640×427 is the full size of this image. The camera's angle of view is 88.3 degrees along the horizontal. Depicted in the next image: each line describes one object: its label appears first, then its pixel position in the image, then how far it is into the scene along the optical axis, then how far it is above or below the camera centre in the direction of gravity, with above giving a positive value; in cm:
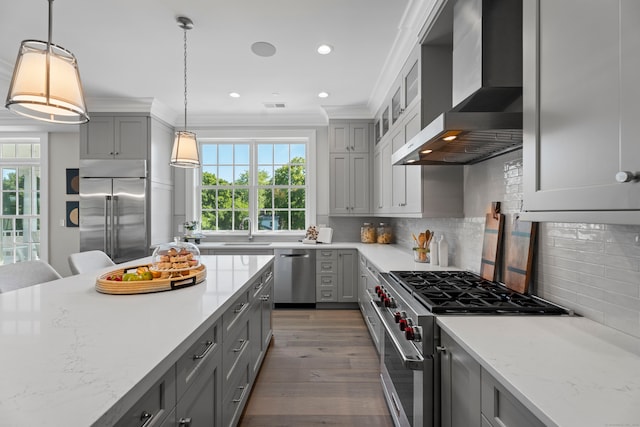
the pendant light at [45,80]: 147 +60
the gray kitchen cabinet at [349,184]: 463 +42
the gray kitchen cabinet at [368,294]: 289 -89
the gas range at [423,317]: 137 -49
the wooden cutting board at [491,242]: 196 -17
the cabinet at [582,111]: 76 +29
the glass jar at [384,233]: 459 -27
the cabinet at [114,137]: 438 +100
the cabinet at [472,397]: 89 -57
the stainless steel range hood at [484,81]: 147 +67
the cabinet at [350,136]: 465 +110
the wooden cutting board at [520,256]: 168 -22
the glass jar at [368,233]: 476 -28
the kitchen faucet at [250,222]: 501 -15
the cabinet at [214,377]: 96 -66
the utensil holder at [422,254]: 290 -35
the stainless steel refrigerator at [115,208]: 432 +6
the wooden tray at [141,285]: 167 -38
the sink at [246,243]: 475 -45
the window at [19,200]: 504 +18
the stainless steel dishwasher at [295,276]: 438 -83
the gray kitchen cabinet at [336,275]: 436 -82
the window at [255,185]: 515 +44
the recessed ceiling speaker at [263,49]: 292 +149
